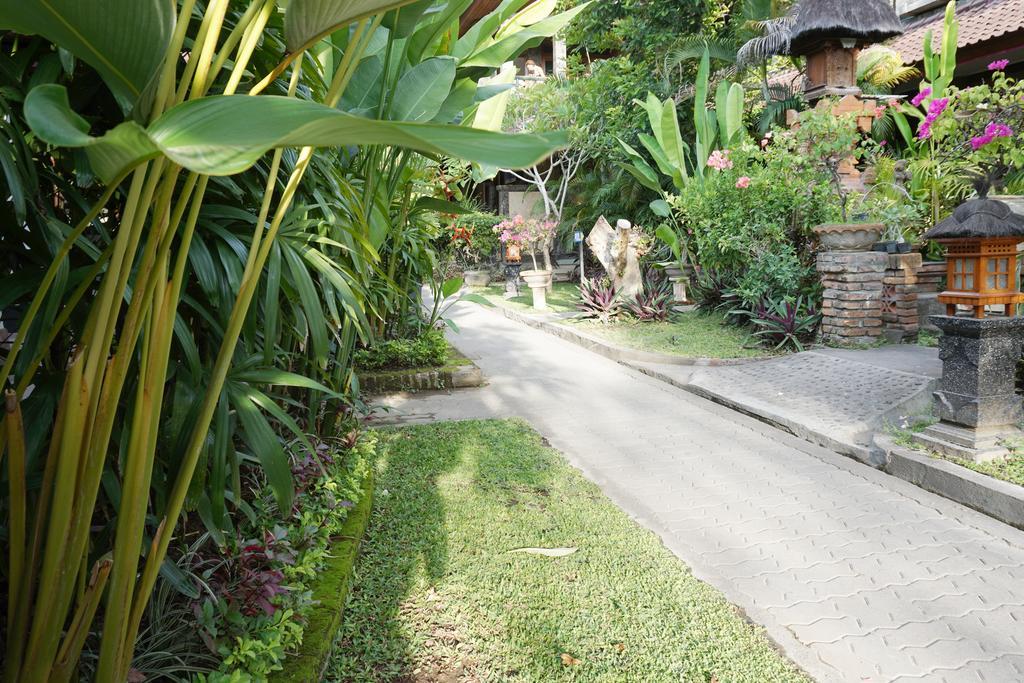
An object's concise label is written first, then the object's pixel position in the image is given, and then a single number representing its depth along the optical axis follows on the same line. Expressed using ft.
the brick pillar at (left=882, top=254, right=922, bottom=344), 23.72
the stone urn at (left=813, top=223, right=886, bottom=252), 23.39
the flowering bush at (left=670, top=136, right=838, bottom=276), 27.50
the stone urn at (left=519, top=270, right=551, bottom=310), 40.32
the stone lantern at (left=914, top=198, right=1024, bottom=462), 13.38
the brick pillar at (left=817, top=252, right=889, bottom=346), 23.57
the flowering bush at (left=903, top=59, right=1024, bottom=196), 22.77
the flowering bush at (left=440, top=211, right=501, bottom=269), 57.68
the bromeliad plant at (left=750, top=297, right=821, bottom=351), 25.49
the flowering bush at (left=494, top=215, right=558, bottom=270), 43.19
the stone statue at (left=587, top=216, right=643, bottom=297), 33.81
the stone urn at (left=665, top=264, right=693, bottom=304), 36.14
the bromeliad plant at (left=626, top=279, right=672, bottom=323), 32.89
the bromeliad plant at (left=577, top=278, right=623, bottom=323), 33.60
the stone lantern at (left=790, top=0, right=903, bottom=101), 27.89
